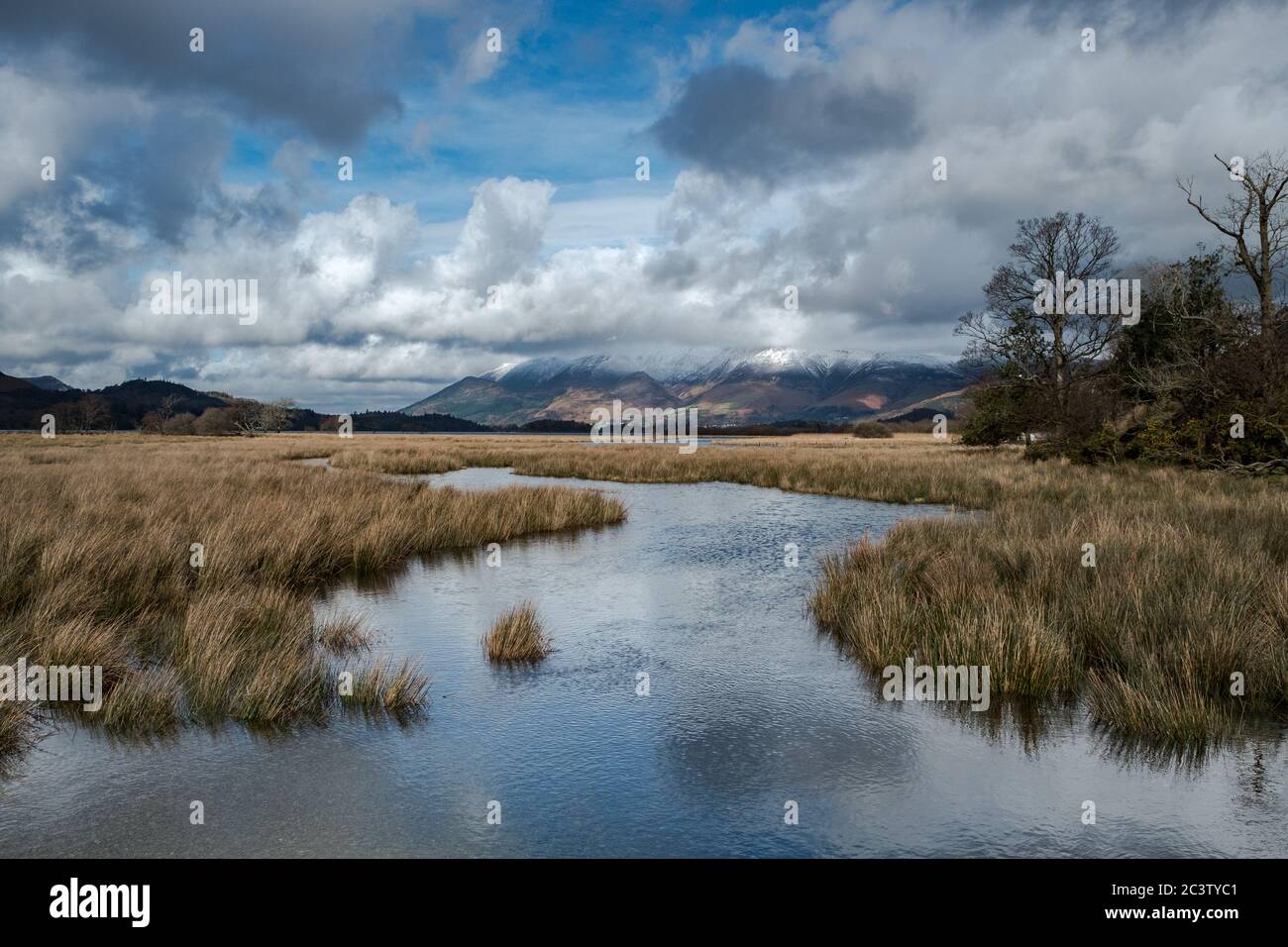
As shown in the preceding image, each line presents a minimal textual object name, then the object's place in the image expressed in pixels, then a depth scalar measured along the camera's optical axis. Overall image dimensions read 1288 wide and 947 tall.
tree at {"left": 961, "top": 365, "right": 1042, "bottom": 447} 38.84
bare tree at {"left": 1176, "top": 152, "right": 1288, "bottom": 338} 21.85
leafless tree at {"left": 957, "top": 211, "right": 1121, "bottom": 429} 34.38
